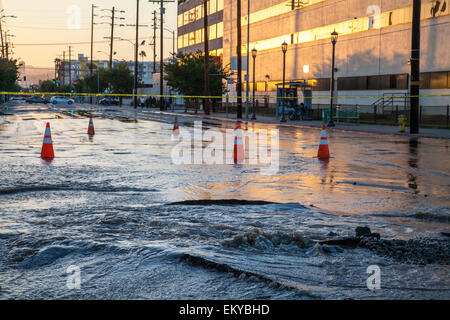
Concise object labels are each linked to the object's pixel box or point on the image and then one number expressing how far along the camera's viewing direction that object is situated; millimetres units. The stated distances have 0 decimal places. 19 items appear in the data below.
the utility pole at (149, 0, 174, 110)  66188
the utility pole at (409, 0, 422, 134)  26516
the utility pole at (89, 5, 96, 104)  115375
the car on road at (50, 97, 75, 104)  92538
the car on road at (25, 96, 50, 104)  95381
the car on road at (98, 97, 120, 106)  96038
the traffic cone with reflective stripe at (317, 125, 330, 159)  14837
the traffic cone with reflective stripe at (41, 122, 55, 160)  13945
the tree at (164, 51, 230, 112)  59250
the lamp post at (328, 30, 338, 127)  35125
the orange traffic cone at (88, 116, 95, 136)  22314
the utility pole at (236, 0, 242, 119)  46469
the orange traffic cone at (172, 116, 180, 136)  24338
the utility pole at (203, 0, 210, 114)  54062
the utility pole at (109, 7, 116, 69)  97000
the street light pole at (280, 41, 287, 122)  40175
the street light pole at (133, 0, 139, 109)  75712
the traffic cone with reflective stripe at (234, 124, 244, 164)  13823
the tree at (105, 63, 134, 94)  104375
